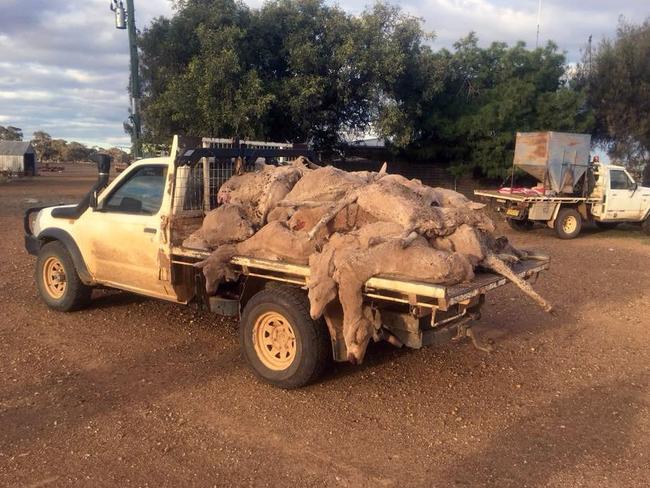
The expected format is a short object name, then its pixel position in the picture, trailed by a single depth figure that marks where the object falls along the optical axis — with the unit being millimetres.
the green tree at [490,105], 19594
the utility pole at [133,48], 15072
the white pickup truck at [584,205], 16062
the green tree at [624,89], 21453
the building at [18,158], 52094
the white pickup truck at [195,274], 4766
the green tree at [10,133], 95688
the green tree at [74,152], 107000
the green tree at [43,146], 102312
